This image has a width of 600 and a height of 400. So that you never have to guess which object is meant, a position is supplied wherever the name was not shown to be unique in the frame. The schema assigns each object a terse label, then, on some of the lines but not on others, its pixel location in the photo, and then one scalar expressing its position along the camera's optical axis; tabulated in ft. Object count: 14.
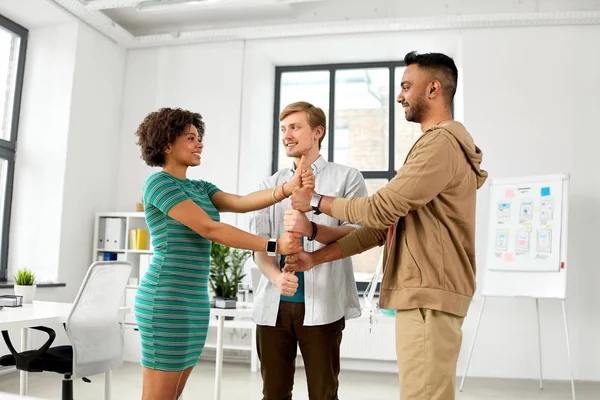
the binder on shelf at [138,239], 19.22
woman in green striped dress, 6.00
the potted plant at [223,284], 12.70
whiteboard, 15.25
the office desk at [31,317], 9.00
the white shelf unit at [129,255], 18.94
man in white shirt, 6.86
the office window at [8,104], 18.45
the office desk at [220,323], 12.02
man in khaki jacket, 5.52
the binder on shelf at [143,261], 18.95
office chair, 9.80
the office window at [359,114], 21.45
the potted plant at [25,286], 12.09
